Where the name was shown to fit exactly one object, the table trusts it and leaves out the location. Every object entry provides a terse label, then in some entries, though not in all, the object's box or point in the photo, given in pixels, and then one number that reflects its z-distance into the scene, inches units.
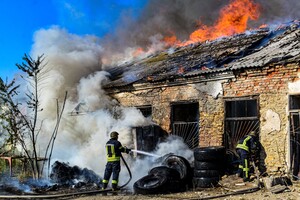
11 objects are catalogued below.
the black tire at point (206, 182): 395.9
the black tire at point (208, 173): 400.5
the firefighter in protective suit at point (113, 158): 395.2
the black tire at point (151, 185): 361.7
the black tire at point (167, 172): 380.2
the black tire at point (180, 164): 406.0
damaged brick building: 411.8
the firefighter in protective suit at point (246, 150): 401.7
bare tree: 473.7
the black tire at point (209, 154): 404.2
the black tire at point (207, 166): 402.6
